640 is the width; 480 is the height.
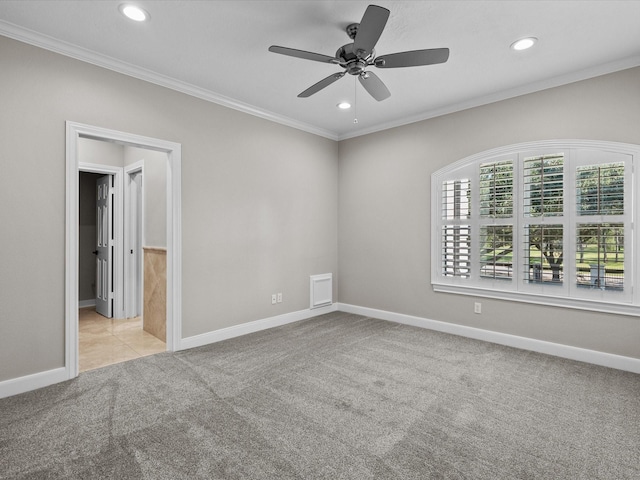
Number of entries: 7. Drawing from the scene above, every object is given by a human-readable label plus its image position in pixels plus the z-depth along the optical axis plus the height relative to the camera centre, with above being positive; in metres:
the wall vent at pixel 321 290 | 5.07 -0.81
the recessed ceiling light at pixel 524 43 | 2.73 +1.58
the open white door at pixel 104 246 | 5.07 -0.16
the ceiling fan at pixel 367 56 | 2.07 +1.26
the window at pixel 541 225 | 3.17 +0.13
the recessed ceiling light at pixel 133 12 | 2.36 +1.58
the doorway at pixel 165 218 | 2.87 +0.06
